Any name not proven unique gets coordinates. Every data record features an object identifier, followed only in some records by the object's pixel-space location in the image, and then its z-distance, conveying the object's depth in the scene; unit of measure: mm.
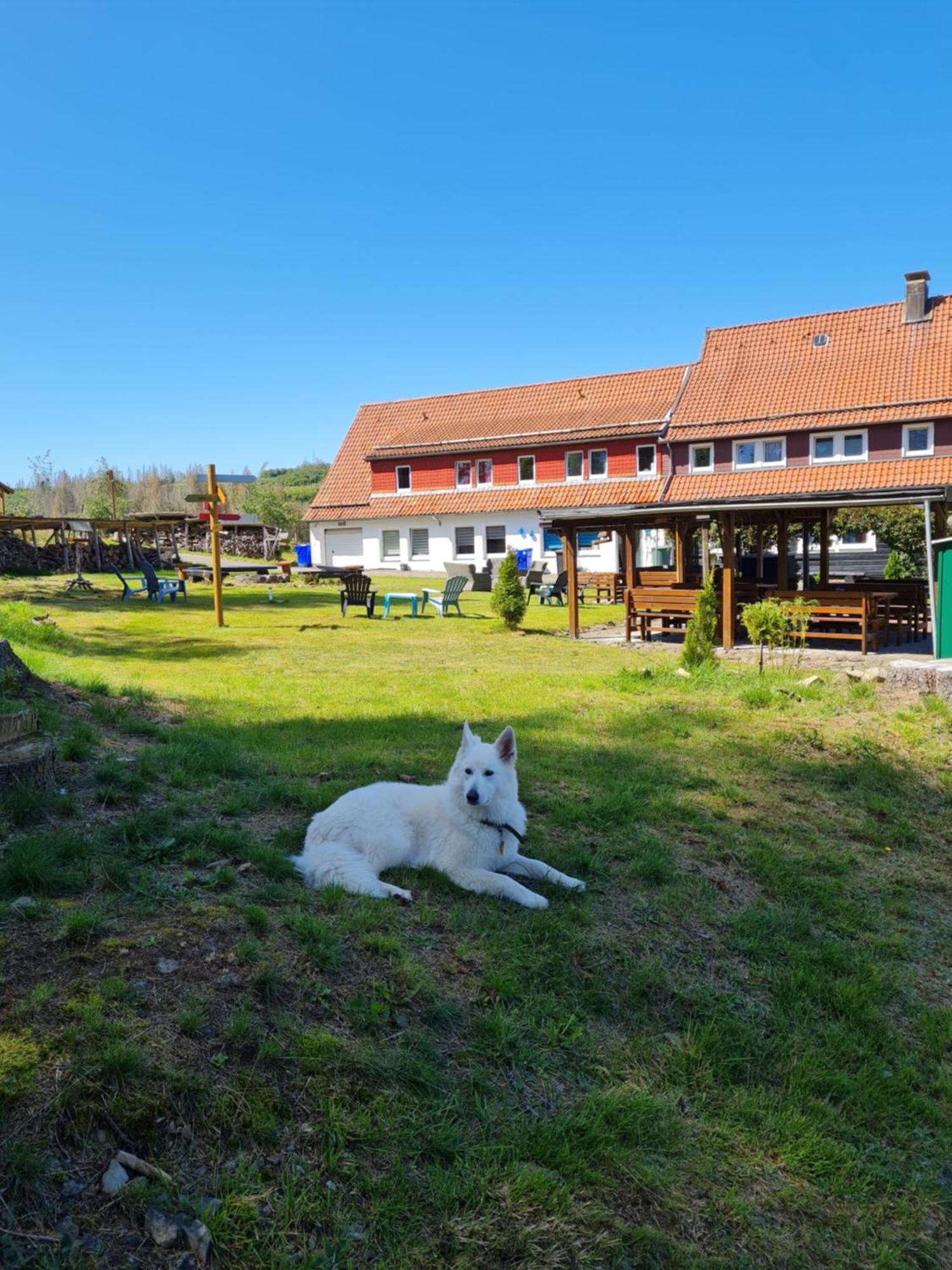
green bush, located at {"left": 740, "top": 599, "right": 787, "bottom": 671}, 14844
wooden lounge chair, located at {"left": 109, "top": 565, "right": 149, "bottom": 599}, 26656
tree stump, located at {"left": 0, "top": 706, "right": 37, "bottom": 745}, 5531
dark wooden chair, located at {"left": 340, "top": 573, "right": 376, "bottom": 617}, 23094
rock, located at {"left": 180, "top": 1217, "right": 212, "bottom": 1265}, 2455
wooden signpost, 18016
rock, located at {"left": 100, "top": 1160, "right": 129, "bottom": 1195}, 2564
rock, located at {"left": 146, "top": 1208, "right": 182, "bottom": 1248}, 2449
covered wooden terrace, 15758
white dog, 4789
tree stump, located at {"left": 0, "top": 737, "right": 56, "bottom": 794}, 5047
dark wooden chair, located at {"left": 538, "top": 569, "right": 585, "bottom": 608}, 28062
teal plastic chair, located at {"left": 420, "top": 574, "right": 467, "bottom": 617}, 23688
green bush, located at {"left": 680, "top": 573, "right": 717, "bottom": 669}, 13391
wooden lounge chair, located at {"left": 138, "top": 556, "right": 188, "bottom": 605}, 25656
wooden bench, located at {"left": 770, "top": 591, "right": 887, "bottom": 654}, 15461
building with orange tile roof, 29578
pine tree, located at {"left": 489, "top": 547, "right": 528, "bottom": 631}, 20000
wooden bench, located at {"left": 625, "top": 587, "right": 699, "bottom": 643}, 18062
